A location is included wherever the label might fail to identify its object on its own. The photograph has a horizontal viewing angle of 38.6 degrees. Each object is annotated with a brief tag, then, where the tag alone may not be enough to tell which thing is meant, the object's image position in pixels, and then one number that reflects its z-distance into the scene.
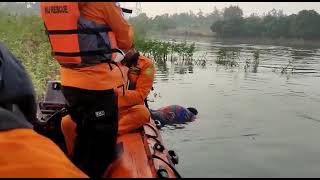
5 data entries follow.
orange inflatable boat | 2.89
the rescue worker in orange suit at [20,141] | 0.97
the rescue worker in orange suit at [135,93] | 4.26
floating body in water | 7.70
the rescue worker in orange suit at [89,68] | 2.93
